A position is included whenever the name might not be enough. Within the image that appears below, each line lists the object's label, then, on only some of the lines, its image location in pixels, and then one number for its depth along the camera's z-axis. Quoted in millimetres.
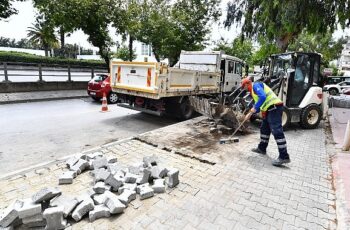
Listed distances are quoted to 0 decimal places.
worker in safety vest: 4672
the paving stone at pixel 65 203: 2853
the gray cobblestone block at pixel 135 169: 3921
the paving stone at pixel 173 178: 3629
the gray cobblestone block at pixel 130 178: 3650
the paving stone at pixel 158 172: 3830
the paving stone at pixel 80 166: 3947
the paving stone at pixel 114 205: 2932
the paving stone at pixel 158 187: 3496
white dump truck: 7484
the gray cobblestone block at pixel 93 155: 4355
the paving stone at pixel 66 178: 3643
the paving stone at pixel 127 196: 3127
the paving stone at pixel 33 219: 2674
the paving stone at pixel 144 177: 3659
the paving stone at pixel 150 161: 4172
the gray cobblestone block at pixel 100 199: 3089
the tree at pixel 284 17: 9391
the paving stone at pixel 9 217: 2607
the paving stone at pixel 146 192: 3314
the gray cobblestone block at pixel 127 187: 3425
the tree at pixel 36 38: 38750
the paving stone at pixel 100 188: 3309
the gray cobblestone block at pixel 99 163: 4051
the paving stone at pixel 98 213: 2859
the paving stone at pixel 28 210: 2625
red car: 11656
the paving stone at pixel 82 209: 2840
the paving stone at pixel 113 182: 3462
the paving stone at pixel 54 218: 2633
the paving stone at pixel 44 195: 2805
